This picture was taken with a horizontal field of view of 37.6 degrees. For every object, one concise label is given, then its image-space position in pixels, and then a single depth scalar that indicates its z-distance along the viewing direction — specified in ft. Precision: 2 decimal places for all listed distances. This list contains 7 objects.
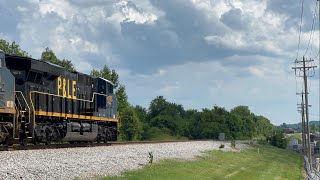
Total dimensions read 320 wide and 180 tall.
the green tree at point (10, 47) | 182.09
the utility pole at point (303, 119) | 236.02
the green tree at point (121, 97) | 268.93
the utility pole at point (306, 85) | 154.92
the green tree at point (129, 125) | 278.05
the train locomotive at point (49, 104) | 66.49
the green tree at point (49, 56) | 205.61
